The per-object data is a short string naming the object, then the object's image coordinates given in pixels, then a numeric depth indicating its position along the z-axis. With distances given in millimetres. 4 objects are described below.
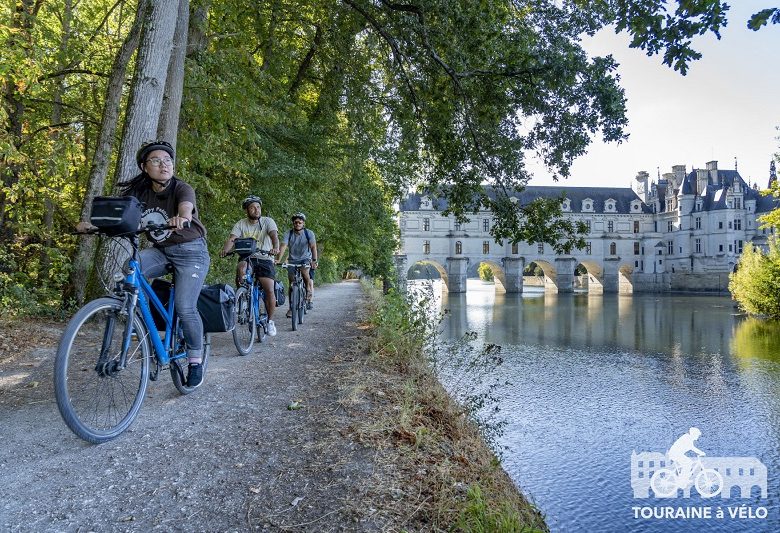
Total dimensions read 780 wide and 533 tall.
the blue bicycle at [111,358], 2783
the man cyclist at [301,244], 8852
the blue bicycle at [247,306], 5805
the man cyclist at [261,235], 6449
